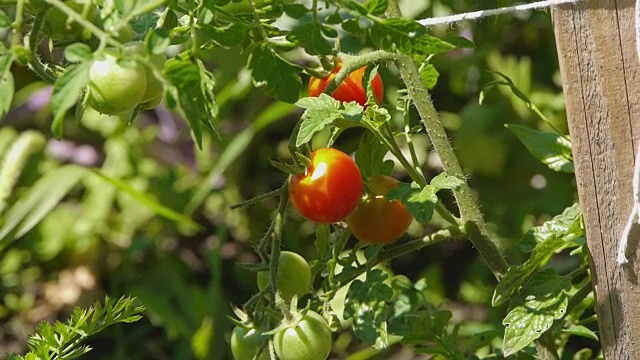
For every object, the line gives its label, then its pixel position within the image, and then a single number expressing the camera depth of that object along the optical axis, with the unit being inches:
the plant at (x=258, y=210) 41.8
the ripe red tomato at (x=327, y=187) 39.8
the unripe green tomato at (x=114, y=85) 36.6
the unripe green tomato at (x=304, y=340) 39.4
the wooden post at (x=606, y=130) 38.8
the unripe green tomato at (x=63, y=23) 37.3
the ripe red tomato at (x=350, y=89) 41.0
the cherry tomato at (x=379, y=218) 41.4
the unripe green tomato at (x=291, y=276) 40.7
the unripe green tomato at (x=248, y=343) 40.4
